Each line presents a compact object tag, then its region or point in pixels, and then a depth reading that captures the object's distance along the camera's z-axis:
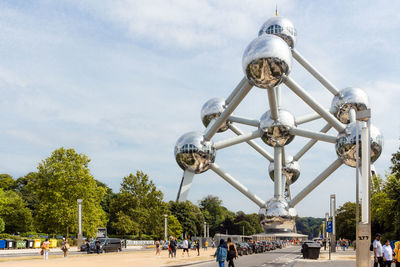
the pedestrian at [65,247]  29.37
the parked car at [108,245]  37.06
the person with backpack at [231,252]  15.91
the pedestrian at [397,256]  15.02
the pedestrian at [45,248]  26.53
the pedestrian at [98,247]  35.88
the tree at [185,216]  92.31
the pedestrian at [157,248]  32.94
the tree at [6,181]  86.83
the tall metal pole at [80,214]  43.84
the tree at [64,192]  48.28
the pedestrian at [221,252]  15.60
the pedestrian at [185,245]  33.99
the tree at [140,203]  61.03
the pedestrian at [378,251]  15.65
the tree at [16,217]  72.56
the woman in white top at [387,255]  15.66
